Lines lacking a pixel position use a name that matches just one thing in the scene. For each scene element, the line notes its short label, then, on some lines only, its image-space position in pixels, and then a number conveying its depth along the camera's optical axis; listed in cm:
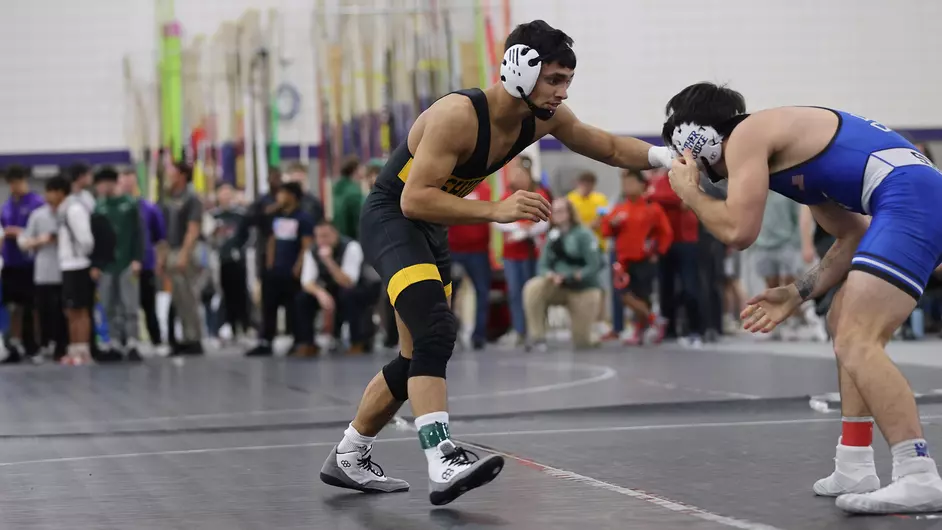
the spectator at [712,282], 1578
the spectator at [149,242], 1595
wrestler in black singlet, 553
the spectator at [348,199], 1633
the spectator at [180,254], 1644
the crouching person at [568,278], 1549
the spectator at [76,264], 1493
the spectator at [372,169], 1618
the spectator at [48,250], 1545
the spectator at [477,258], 1580
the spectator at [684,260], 1559
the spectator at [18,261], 1620
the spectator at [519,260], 1612
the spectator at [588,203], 1716
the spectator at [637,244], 1579
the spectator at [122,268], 1562
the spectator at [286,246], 1584
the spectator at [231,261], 1662
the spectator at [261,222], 1623
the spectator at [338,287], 1559
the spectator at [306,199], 1617
